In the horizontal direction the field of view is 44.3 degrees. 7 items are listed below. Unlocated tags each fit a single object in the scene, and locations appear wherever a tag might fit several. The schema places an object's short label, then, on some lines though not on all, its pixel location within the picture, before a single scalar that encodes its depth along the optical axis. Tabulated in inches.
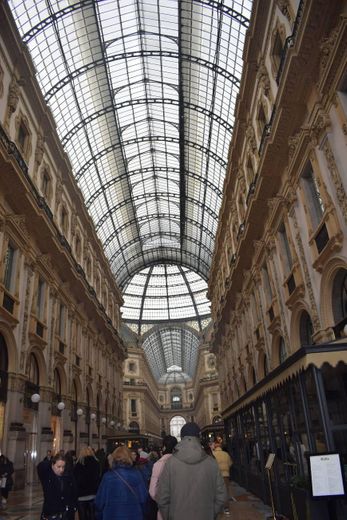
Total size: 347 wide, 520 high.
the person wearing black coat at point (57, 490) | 241.8
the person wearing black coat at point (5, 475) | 468.8
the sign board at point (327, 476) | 243.1
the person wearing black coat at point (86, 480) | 286.2
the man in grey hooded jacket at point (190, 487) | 154.3
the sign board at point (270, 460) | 347.9
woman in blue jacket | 172.1
